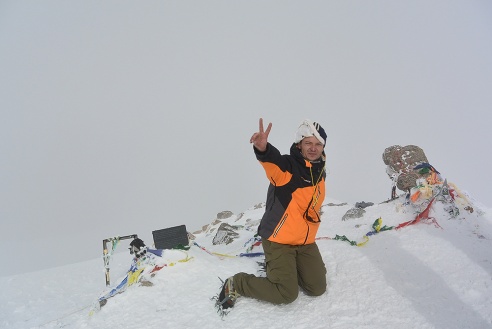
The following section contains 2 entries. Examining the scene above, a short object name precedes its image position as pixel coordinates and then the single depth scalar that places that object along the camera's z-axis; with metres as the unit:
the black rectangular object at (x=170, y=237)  5.41
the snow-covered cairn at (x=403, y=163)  7.29
